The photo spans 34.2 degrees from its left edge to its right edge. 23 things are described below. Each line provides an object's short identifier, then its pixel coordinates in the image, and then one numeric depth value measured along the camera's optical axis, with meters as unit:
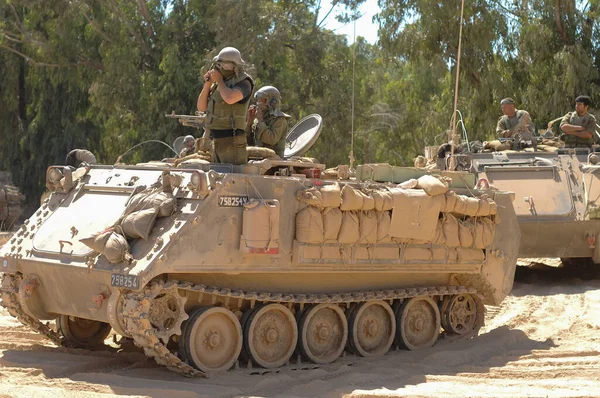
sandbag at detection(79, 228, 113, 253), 8.12
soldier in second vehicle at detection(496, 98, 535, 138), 16.50
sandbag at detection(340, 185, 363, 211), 9.12
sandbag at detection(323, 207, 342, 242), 9.00
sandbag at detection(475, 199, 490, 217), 10.42
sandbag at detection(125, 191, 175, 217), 8.25
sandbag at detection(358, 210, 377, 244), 9.28
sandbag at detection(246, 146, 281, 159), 9.77
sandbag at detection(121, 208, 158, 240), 8.10
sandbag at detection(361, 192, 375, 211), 9.27
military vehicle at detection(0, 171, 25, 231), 24.17
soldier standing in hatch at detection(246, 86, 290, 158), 10.40
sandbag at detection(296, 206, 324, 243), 8.85
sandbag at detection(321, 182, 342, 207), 8.97
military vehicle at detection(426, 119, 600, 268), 14.39
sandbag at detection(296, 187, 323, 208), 8.88
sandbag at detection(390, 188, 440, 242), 9.56
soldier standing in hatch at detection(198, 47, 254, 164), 9.32
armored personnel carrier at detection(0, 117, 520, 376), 8.12
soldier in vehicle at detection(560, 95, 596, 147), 16.58
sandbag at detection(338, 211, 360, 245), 9.13
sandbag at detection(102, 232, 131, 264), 7.96
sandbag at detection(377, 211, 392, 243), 9.44
